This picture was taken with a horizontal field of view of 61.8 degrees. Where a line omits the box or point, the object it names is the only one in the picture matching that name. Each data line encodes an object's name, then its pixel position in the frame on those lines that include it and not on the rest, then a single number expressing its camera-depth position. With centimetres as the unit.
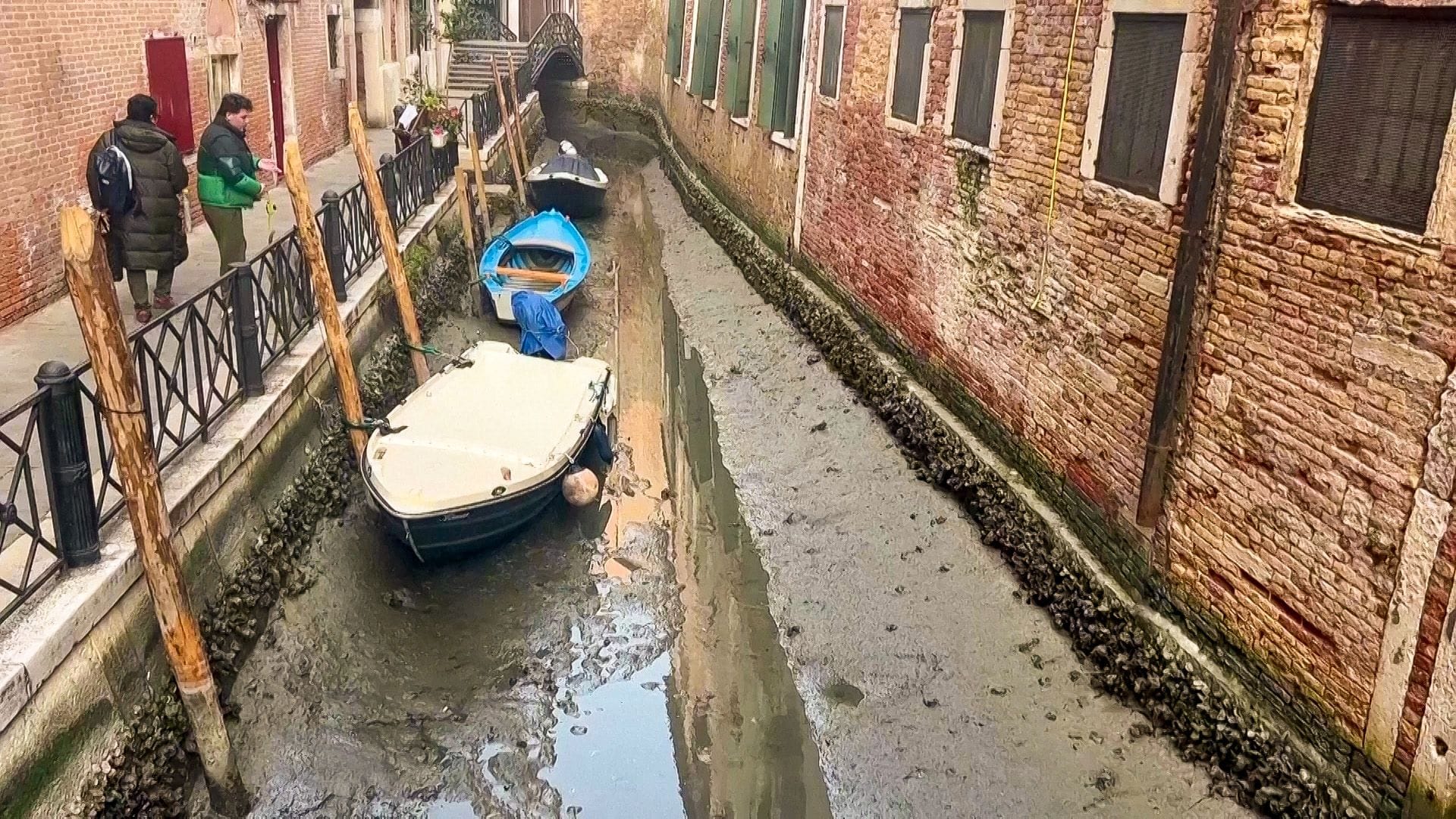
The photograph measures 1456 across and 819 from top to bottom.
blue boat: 1159
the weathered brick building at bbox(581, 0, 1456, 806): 361
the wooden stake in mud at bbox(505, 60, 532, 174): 1880
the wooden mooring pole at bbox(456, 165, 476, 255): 1267
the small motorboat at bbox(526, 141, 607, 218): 1666
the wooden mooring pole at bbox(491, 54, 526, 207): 1684
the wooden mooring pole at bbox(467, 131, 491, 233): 1405
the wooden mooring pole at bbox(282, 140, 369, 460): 696
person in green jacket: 741
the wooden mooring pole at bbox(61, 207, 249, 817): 394
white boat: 643
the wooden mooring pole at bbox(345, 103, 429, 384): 861
